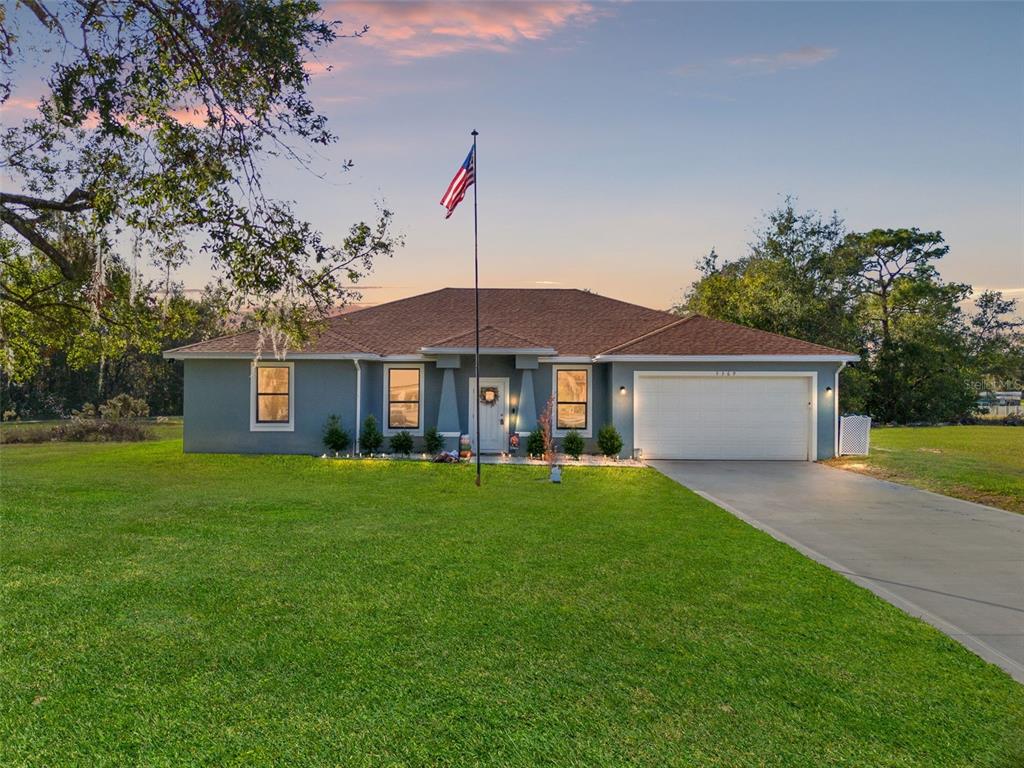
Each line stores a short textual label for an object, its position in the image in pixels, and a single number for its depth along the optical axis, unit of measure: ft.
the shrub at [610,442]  54.90
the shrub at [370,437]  55.83
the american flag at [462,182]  39.68
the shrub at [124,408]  87.75
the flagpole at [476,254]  39.09
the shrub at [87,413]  85.91
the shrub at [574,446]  55.52
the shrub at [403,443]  55.77
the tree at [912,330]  109.40
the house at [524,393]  56.59
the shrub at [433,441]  56.18
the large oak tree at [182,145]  27.45
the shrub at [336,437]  55.31
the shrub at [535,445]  55.77
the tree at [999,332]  130.82
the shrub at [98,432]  77.25
